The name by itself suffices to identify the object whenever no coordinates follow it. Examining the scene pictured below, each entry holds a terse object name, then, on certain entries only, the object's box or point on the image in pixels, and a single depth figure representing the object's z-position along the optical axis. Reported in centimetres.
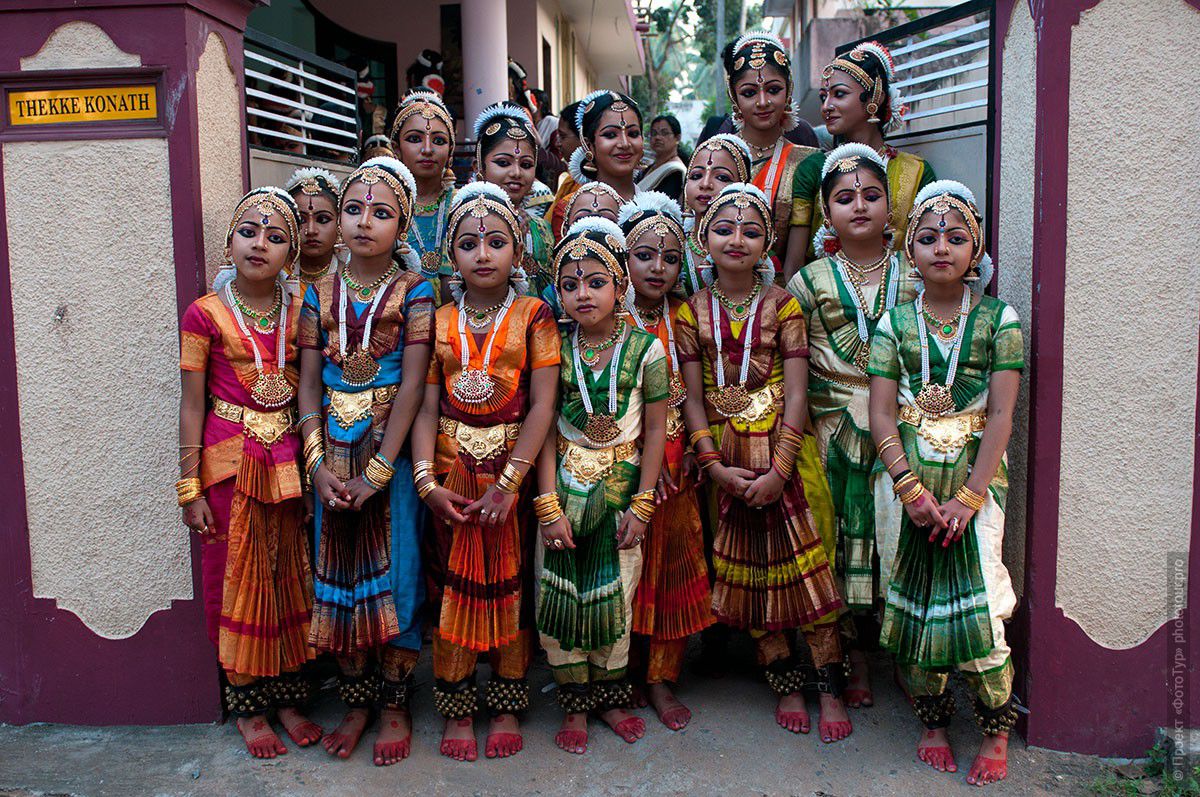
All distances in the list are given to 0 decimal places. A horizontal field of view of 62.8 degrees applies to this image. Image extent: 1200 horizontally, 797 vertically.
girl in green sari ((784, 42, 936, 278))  429
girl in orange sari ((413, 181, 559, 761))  361
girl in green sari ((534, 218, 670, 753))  366
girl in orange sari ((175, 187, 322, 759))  368
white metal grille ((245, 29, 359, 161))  457
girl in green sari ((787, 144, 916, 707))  378
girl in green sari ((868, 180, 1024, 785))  345
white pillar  1062
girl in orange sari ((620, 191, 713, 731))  386
